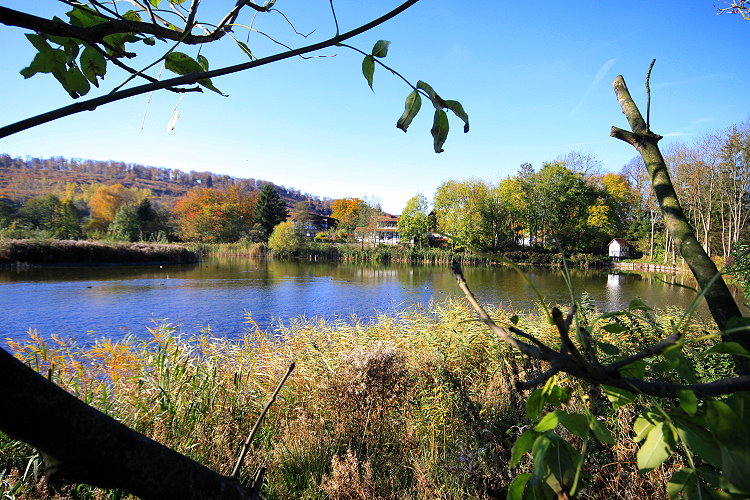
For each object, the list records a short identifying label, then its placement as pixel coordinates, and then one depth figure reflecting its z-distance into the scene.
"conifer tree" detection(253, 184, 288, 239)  62.53
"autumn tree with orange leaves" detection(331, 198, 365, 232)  73.12
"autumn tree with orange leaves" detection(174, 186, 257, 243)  63.09
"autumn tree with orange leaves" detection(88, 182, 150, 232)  62.84
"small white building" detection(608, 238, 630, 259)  49.66
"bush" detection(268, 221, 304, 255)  51.03
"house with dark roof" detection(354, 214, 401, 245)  60.34
